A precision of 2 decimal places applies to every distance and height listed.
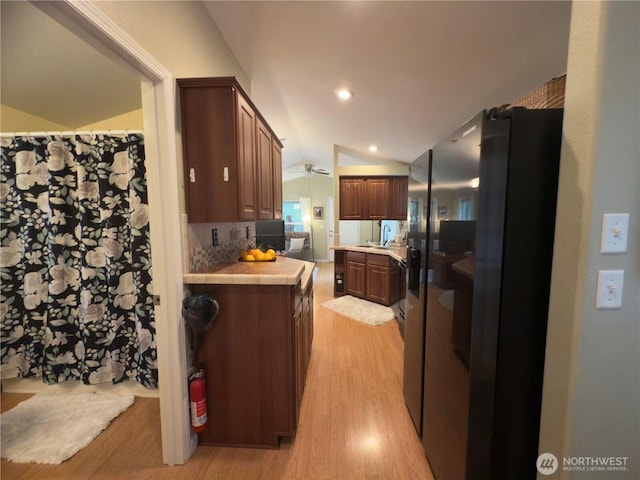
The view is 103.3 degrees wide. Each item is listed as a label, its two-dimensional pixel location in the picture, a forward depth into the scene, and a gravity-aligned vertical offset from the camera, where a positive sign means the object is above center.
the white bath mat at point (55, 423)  1.52 -1.39
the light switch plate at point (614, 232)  0.75 -0.04
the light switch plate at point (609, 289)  0.76 -0.21
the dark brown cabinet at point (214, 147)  1.46 +0.43
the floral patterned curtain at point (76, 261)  1.83 -0.31
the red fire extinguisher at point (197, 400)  1.48 -1.06
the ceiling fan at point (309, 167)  6.27 +1.31
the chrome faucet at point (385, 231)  5.39 -0.26
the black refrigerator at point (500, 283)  0.91 -0.24
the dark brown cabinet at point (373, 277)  3.90 -0.94
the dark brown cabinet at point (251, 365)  1.50 -0.88
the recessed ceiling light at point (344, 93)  2.60 +1.32
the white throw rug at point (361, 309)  3.51 -1.37
